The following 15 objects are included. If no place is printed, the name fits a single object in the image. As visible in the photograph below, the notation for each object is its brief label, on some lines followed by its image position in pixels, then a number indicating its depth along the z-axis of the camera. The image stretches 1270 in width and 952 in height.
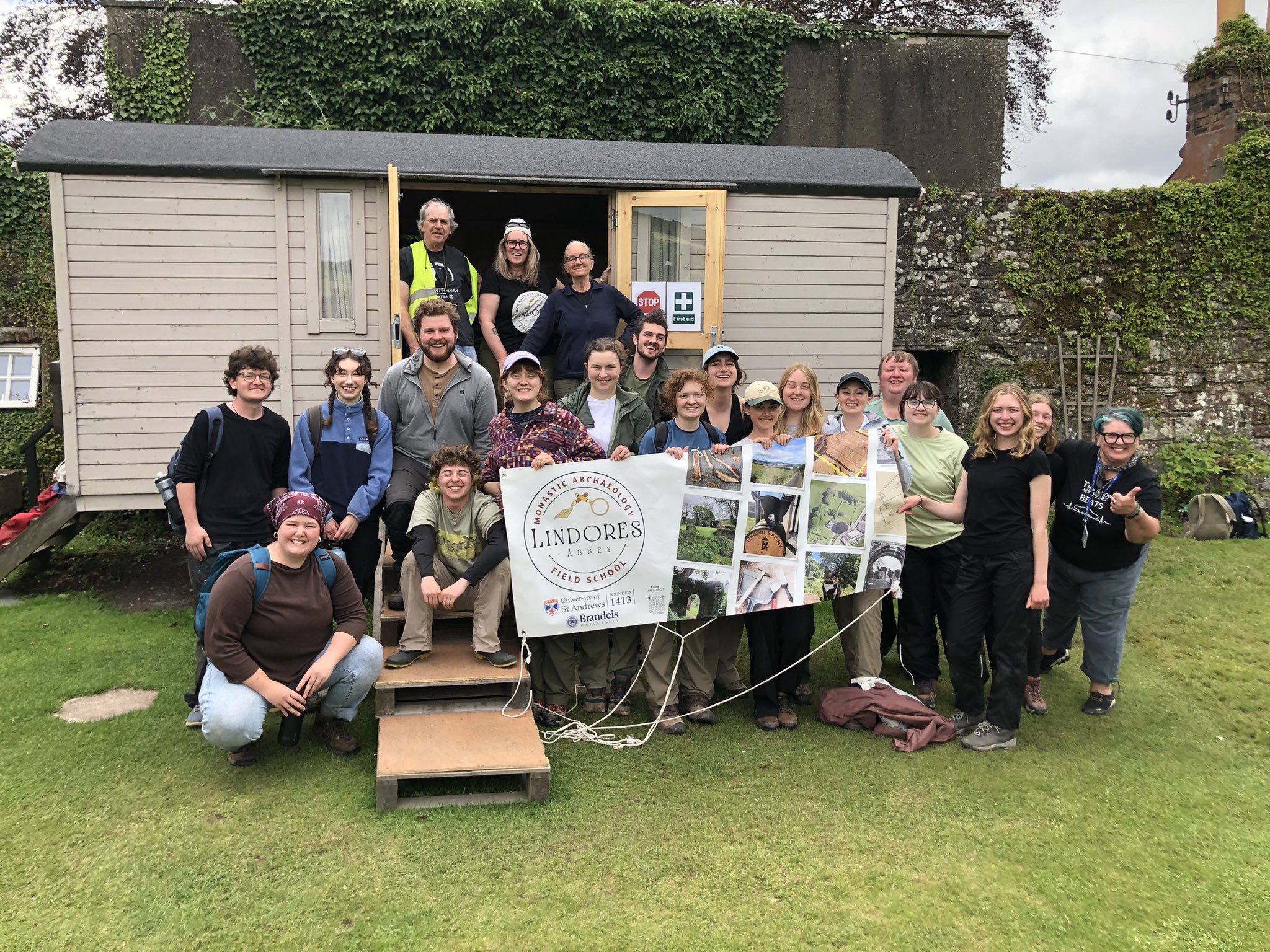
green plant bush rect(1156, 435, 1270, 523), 10.06
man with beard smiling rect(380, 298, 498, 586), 4.80
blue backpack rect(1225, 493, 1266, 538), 9.11
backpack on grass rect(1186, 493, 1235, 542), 9.16
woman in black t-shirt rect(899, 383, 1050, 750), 4.29
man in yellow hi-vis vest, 5.93
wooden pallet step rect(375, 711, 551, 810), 3.63
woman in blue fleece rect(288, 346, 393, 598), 4.53
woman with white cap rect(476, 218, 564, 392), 6.19
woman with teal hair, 4.43
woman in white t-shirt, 4.68
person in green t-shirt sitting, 4.34
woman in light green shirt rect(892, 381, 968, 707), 4.72
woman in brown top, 3.72
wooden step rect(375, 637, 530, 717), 4.16
